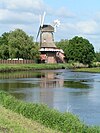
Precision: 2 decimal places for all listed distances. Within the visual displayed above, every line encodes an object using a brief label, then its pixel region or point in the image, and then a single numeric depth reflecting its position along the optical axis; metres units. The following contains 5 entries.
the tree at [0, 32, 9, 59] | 107.19
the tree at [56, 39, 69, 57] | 158.62
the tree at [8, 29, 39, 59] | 101.69
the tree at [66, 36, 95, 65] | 122.50
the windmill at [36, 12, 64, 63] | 121.19
